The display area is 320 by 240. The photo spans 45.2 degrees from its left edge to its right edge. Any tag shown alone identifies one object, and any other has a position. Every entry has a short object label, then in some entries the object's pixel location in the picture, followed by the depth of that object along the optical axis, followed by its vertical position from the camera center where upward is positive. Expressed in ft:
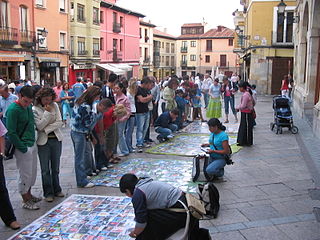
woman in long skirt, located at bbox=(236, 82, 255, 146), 32.63 -3.88
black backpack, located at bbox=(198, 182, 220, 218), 17.43 -5.70
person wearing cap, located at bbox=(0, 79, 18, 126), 29.35 -2.08
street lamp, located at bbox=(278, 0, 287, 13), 53.47 +9.12
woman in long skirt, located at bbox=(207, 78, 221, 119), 45.76 -3.44
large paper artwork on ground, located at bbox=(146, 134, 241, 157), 30.40 -6.18
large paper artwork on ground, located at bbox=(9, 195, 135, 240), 15.85 -6.58
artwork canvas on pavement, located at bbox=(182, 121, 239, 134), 40.57 -6.04
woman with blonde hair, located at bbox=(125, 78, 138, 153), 30.40 -3.15
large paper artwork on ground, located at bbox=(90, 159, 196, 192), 22.57 -6.36
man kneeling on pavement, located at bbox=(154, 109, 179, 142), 34.37 -4.78
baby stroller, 38.04 -4.09
